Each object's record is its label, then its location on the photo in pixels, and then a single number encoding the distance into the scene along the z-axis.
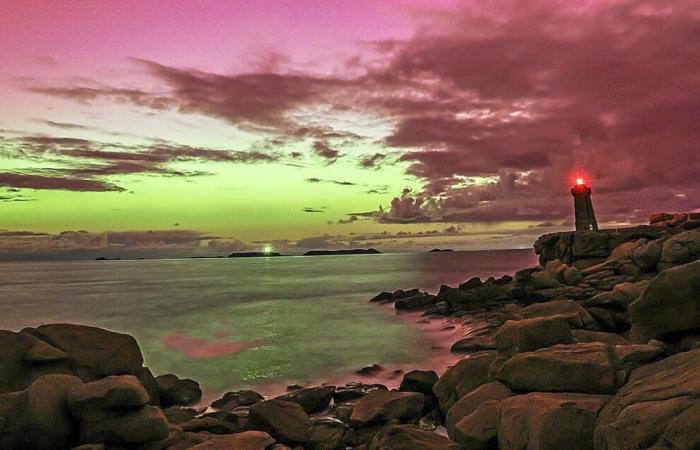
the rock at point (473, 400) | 9.93
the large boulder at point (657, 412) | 5.67
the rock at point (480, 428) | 8.64
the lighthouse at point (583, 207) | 47.09
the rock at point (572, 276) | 30.86
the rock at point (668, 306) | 10.43
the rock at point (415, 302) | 42.47
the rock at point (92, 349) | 13.33
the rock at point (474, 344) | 21.66
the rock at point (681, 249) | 23.77
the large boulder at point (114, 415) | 10.23
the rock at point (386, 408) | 12.25
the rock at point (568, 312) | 16.17
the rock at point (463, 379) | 12.23
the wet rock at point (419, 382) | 15.02
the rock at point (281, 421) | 11.47
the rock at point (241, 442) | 9.47
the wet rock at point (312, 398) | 14.67
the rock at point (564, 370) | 8.43
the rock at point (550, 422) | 7.22
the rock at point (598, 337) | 13.66
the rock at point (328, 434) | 11.37
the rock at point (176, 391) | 16.81
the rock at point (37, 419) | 9.68
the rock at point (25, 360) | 12.37
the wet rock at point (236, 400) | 15.95
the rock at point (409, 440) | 8.92
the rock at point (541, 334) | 11.29
